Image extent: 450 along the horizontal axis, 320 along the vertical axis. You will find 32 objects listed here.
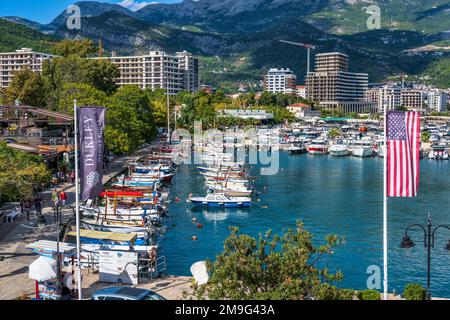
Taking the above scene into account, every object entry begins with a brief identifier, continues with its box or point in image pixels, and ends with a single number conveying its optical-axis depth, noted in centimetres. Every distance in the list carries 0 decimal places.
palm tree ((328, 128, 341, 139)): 12380
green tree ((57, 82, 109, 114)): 6672
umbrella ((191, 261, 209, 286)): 2077
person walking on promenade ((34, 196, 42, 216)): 3739
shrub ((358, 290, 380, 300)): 2000
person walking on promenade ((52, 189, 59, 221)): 3551
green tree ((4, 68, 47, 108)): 8912
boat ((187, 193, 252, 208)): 5084
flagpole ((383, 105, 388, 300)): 1736
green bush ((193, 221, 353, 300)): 1547
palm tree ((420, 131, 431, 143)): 11248
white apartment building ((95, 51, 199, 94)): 17175
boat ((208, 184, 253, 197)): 5494
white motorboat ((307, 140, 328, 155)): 10481
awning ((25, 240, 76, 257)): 2177
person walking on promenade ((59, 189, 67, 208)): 4103
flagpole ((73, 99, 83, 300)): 1954
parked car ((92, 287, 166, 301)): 1538
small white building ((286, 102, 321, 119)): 18450
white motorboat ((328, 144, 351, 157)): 10125
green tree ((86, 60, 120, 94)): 9112
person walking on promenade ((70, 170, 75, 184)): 5222
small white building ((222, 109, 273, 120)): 13105
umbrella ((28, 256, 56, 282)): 1997
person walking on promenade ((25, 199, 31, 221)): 3697
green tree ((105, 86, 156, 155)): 6587
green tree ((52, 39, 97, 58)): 11954
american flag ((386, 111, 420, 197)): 1709
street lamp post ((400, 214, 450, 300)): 1867
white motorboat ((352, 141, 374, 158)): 9912
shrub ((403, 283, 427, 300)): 2044
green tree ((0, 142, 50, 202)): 3438
